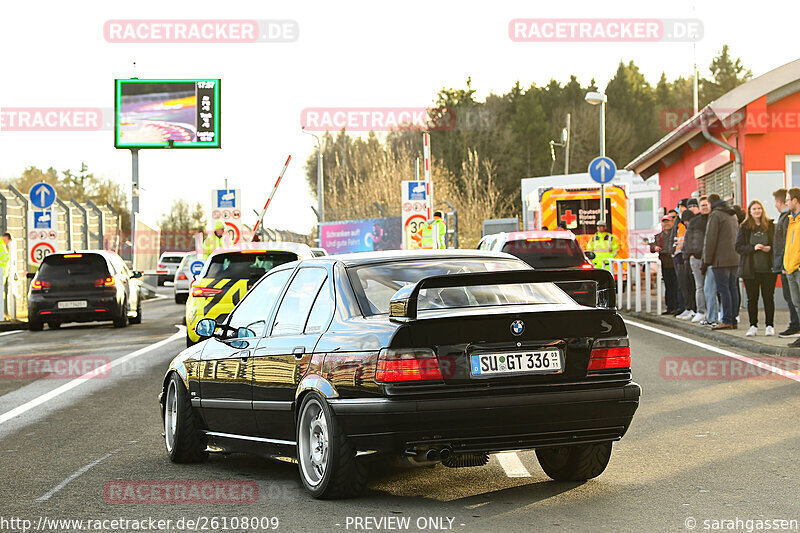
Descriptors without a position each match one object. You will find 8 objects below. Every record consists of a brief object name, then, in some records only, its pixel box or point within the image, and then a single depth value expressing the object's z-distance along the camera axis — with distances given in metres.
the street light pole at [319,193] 59.33
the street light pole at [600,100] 35.16
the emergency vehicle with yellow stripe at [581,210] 32.97
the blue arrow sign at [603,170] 29.86
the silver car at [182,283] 37.07
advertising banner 46.19
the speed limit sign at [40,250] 28.97
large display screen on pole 46.78
